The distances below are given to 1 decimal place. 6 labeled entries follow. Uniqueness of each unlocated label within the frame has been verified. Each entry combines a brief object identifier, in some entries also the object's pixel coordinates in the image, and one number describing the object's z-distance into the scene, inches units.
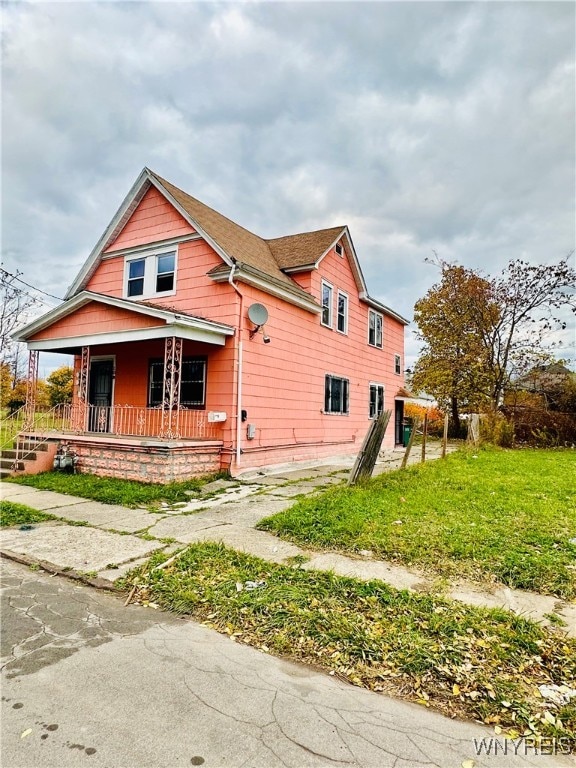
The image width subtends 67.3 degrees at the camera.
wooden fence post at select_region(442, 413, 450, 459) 504.7
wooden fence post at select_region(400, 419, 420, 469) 416.1
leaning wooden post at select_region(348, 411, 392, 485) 323.6
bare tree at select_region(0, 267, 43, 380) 817.5
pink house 390.6
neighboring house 780.6
